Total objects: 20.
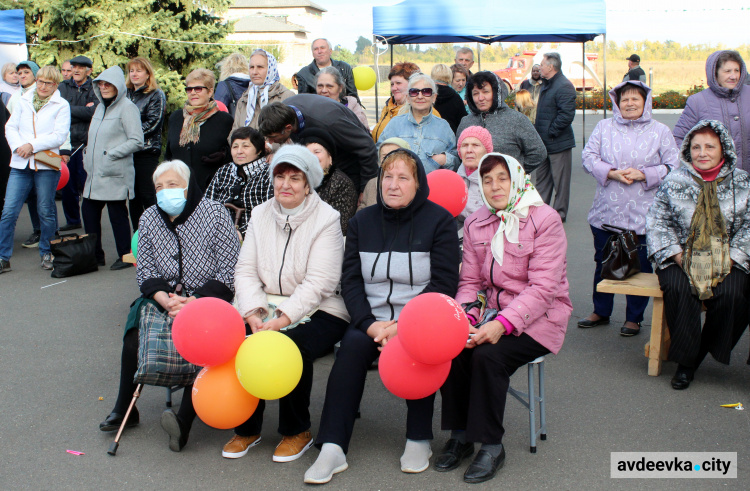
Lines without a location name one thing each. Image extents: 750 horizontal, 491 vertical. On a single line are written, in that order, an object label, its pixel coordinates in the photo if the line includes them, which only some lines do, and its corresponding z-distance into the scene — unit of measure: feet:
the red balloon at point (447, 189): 15.39
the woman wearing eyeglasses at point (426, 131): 19.08
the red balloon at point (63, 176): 28.01
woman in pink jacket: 11.28
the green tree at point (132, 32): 54.19
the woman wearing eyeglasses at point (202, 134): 20.26
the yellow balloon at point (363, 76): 33.91
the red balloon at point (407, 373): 10.61
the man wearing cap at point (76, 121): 30.17
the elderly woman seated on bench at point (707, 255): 14.26
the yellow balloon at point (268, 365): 10.71
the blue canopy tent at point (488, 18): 38.99
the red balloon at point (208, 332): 10.88
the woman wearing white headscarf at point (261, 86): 21.95
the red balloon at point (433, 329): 10.07
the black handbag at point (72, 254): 24.59
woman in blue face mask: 13.79
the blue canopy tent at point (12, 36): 41.04
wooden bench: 14.97
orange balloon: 11.21
